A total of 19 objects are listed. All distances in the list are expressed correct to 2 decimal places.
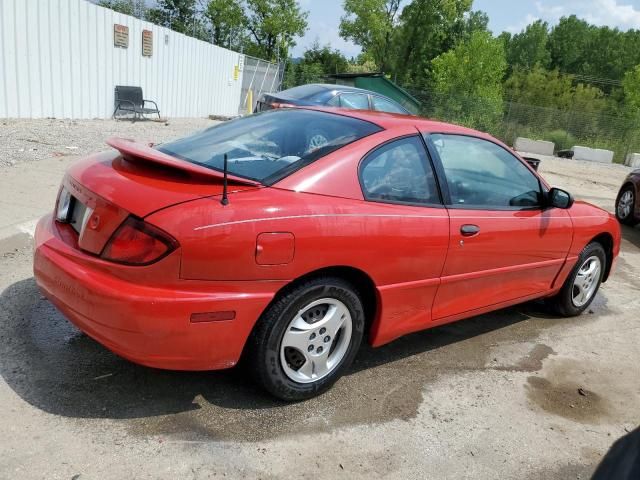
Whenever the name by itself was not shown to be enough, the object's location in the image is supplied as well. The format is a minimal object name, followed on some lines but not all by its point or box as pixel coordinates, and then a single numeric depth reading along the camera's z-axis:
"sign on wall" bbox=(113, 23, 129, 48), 14.13
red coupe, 2.53
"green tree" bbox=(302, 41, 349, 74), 50.16
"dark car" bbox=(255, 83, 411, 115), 10.44
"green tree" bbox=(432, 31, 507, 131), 26.19
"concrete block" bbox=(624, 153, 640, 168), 23.40
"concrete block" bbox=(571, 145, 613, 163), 23.12
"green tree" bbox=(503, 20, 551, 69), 75.38
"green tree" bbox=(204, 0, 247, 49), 45.94
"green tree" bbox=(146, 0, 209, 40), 51.22
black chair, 14.70
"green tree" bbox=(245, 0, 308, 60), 44.19
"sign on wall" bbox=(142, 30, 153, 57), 15.57
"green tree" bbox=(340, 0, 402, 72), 46.72
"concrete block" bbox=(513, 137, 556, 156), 23.25
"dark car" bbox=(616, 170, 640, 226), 9.08
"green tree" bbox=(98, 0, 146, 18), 24.79
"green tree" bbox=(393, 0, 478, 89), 42.34
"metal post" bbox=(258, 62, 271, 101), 25.25
